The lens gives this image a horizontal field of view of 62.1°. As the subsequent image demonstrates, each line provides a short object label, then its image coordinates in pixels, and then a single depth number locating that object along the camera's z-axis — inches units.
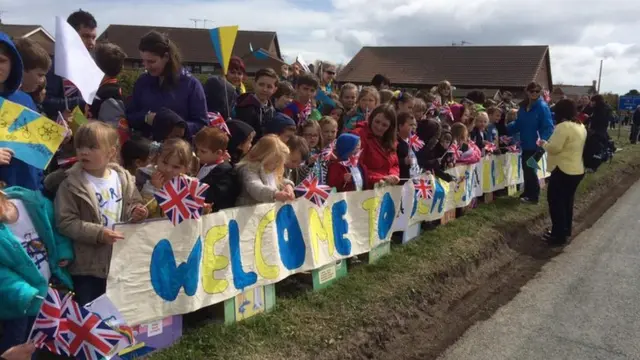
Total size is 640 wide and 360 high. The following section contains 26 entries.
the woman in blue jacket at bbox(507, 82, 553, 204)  392.8
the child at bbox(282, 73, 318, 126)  248.1
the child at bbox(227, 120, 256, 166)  191.8
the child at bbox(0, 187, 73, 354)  103.8
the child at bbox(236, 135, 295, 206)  169.9
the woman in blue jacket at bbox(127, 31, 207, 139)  173.2
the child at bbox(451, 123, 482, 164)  316.8
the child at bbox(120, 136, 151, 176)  163.9
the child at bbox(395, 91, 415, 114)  286.4
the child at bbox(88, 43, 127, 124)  182.5
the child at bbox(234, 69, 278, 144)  218.4
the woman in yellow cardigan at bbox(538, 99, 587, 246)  320.8
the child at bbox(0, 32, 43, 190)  121.3
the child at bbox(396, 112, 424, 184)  263.9
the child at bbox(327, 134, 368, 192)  225.0
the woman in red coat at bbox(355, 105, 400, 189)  243.9
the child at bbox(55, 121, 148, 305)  122.0
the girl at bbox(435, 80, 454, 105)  378.3
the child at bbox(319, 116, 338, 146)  246.4
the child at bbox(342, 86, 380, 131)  289.4
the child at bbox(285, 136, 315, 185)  198.4
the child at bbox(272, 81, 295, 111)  247.0
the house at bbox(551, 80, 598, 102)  3152.1
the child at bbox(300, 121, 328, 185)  226.8
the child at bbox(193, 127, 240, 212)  164.6
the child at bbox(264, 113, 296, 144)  201.3
